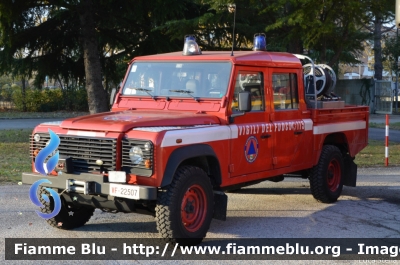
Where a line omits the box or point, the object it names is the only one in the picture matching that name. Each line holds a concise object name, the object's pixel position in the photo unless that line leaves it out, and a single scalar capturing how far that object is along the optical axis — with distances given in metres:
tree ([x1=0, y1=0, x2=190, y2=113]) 17.50
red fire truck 6.43
